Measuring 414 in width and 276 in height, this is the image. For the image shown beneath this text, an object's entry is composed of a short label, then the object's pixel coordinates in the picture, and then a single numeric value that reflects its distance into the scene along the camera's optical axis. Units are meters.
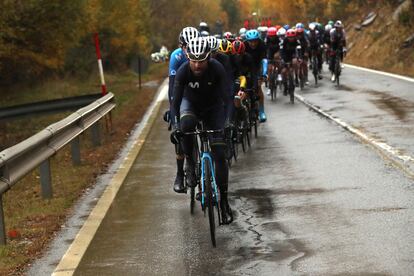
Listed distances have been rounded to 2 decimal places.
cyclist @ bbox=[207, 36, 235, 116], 9.62
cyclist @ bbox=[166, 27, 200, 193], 8.68
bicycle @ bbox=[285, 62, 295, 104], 22.66
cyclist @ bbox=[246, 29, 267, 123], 16.17
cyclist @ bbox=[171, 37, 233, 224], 8.23
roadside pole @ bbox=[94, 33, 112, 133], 18.51
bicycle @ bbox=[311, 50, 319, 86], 28.69
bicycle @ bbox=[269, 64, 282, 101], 24.31
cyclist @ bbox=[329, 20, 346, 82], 27.05
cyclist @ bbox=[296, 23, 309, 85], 26.35
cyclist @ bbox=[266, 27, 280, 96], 24.38
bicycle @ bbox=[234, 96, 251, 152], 14.16
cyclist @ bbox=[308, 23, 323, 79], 29.56
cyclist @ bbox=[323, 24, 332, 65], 28.17
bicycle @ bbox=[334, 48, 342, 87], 27.05
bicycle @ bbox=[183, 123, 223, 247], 7.75
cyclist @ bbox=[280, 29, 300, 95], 23.77
